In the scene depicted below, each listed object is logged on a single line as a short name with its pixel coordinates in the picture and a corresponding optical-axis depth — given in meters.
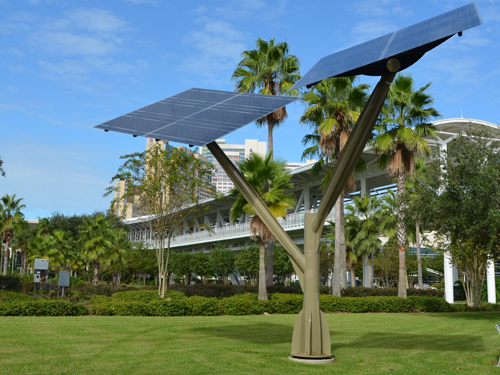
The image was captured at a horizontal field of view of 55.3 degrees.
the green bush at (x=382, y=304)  24.86
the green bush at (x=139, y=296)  24.82
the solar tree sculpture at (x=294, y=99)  8.05
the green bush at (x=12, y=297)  20.32
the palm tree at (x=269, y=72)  29.23
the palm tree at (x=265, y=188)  24.19
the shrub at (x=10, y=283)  29.94
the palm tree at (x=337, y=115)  27.86
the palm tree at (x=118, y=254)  52.94
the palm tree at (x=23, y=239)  75.00
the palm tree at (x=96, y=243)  46.91
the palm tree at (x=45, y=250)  55.00
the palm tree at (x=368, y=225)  45.19
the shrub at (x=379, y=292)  29.66
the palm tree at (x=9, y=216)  61.94
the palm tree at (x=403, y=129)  27.42
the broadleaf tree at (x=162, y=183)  27.39
